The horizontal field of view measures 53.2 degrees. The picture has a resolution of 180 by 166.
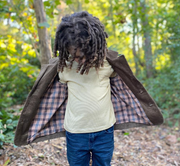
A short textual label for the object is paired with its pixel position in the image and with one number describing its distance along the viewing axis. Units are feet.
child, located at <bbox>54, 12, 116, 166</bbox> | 4.25
